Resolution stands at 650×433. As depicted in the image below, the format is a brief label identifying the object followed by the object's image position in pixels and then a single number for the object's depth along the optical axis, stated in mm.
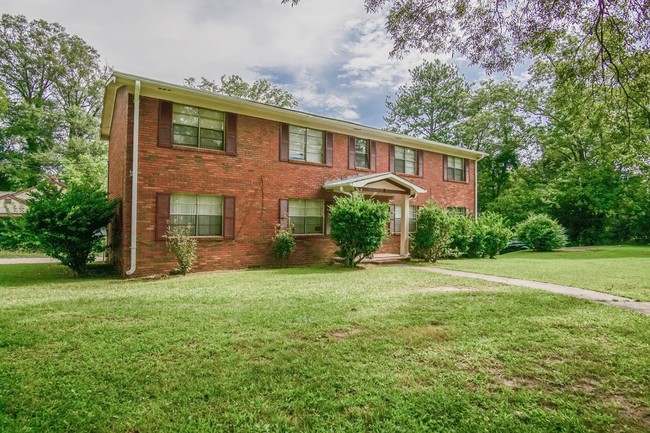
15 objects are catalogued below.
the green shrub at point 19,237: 9117
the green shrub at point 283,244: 11711
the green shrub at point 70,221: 9070
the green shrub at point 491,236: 15961
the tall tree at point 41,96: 25844
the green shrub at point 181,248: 9802
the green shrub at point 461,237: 15094
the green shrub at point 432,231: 13344
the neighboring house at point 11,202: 20297
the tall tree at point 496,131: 29031
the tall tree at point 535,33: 5348
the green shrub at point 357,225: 11289
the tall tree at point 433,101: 32562
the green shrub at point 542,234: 20078
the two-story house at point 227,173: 9773
